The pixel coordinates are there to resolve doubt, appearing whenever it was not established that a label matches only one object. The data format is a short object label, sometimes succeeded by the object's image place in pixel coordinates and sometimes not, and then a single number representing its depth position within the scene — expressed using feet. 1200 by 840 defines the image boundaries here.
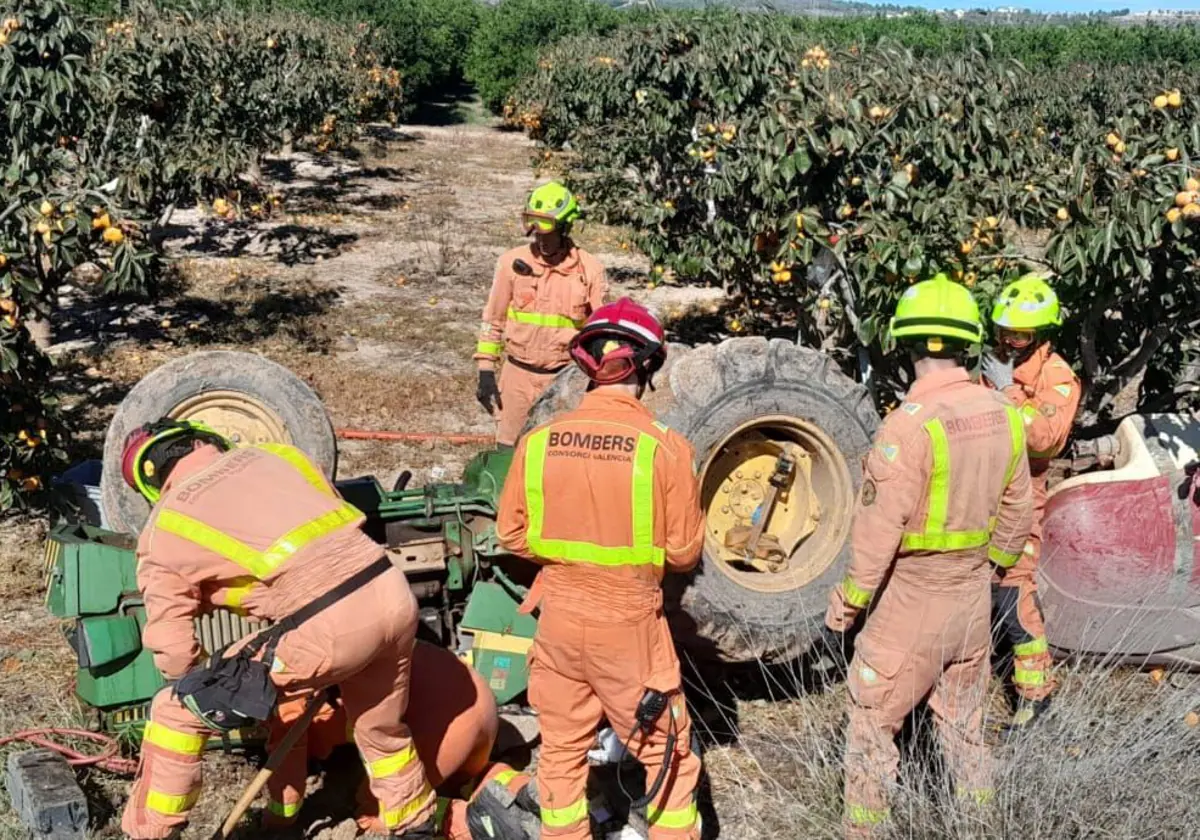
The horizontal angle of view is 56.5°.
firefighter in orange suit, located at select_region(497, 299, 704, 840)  11.39
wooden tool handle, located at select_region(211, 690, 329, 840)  11.76
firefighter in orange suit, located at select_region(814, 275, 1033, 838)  11.94
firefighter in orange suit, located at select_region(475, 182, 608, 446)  19.62
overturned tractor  14.40
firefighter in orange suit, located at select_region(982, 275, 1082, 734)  14.87
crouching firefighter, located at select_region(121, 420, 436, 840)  11.23
